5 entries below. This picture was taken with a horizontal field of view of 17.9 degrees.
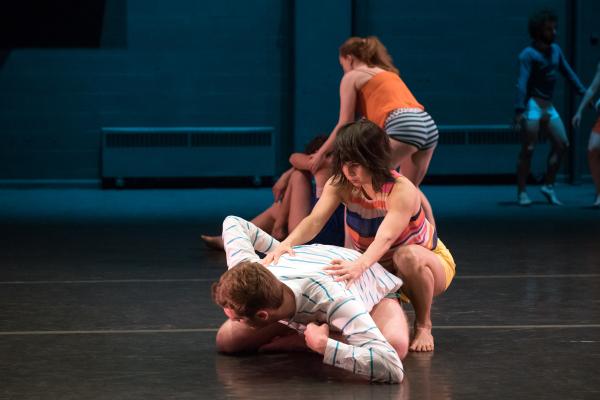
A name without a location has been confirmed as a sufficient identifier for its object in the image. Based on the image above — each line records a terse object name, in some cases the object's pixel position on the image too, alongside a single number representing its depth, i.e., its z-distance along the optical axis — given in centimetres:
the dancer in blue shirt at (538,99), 1465
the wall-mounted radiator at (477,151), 1834
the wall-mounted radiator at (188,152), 1777
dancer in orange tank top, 916
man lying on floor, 542
